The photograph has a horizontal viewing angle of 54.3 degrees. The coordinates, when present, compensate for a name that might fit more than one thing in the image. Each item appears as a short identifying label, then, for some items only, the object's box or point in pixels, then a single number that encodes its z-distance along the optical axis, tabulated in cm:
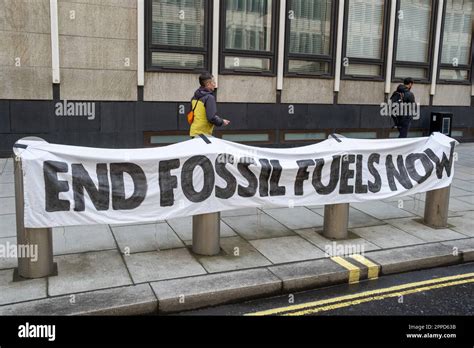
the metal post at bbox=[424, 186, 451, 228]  707
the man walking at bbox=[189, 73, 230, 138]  790
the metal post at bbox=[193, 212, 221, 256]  565
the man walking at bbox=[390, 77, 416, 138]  1324
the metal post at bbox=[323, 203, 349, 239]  638
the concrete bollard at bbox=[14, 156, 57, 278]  482
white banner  484
